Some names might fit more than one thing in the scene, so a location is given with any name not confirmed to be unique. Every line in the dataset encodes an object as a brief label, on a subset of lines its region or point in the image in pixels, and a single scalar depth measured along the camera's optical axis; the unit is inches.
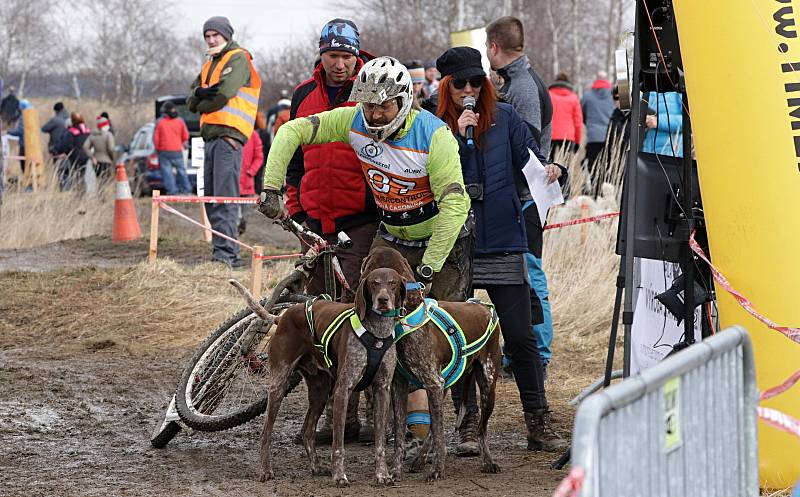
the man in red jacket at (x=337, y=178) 562.6
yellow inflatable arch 444.8
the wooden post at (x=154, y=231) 1015.0
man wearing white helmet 485.7
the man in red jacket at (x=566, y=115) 1284.4
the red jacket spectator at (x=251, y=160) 1312.7
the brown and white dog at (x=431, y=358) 468.4
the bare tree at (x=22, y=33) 3902.6
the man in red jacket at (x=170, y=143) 1833.2
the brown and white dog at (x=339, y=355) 454.6
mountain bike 544.4
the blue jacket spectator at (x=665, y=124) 746.2
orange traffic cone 1279.5
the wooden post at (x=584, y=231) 946.7
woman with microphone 541.3
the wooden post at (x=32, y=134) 2235.5
